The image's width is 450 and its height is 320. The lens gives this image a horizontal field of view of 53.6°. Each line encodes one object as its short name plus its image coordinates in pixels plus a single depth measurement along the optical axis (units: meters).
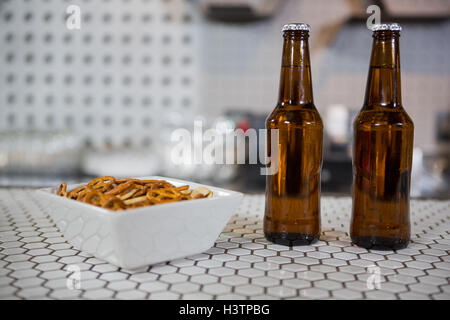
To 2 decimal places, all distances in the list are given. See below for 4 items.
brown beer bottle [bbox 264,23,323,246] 0.57
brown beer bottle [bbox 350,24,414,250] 0.54
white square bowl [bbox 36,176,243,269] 0.45
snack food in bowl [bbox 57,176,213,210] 0.49
